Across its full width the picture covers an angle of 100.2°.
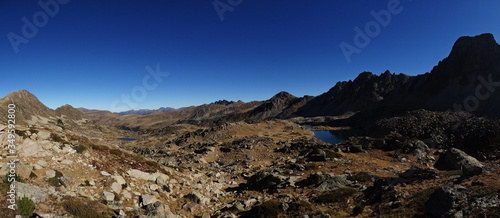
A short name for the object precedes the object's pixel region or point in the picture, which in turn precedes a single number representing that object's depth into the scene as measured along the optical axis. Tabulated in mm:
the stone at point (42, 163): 13168
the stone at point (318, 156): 28094
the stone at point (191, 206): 15038
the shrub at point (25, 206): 8695
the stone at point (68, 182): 12226
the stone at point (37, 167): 12680
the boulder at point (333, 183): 18012
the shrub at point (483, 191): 9544
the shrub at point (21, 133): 15011
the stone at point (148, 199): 13811
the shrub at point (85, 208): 10062
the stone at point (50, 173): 12262
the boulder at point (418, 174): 15484
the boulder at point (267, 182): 20141
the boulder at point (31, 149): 13890
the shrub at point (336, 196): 15219
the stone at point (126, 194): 13755
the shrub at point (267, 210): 13716
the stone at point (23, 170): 11359
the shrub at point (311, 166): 24883
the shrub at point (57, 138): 16469
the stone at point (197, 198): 16359
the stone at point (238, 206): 15789
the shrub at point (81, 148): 16141
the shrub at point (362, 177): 19375
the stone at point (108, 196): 12809
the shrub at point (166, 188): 16891
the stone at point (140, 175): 16505
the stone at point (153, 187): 15970
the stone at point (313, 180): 19453
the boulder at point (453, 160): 20214
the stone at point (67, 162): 14355
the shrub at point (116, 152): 19312
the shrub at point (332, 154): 29198
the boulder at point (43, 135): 16044
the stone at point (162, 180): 17083
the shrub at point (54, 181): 11703
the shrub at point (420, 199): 11143
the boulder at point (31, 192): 9727
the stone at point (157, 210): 11817
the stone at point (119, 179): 14616
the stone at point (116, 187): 13732
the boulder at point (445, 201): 9673
